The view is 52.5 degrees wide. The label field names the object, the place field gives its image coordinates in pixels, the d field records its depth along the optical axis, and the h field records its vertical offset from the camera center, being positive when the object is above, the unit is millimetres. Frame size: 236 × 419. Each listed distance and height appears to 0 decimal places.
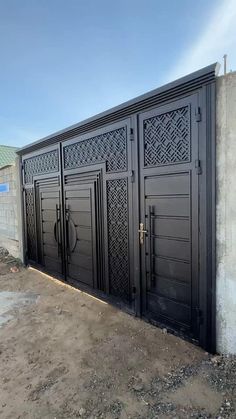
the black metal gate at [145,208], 2285 -138
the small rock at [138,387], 1802 -1451
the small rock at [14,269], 5137 -1522
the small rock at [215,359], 2061 -1433
